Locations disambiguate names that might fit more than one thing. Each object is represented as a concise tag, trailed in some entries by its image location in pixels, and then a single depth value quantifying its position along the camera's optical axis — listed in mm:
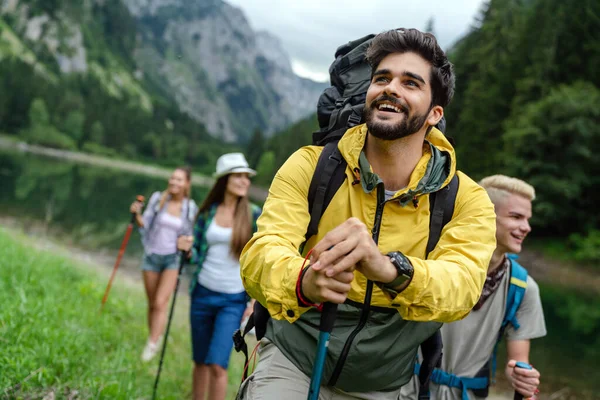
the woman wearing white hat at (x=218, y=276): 5703
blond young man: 3838
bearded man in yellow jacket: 2254
